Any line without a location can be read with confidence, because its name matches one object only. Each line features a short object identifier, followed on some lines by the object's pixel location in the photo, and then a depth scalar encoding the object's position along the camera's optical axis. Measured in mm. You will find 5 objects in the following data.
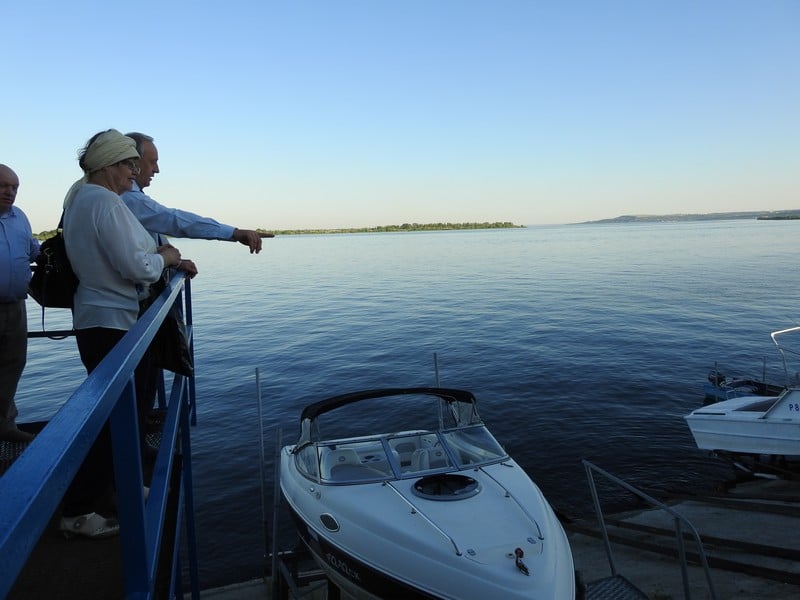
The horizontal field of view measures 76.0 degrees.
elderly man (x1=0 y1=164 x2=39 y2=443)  4113
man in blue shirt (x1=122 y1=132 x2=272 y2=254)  3928
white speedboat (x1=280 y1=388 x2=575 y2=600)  4586
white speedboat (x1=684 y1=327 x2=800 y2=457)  11453
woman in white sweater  2805
